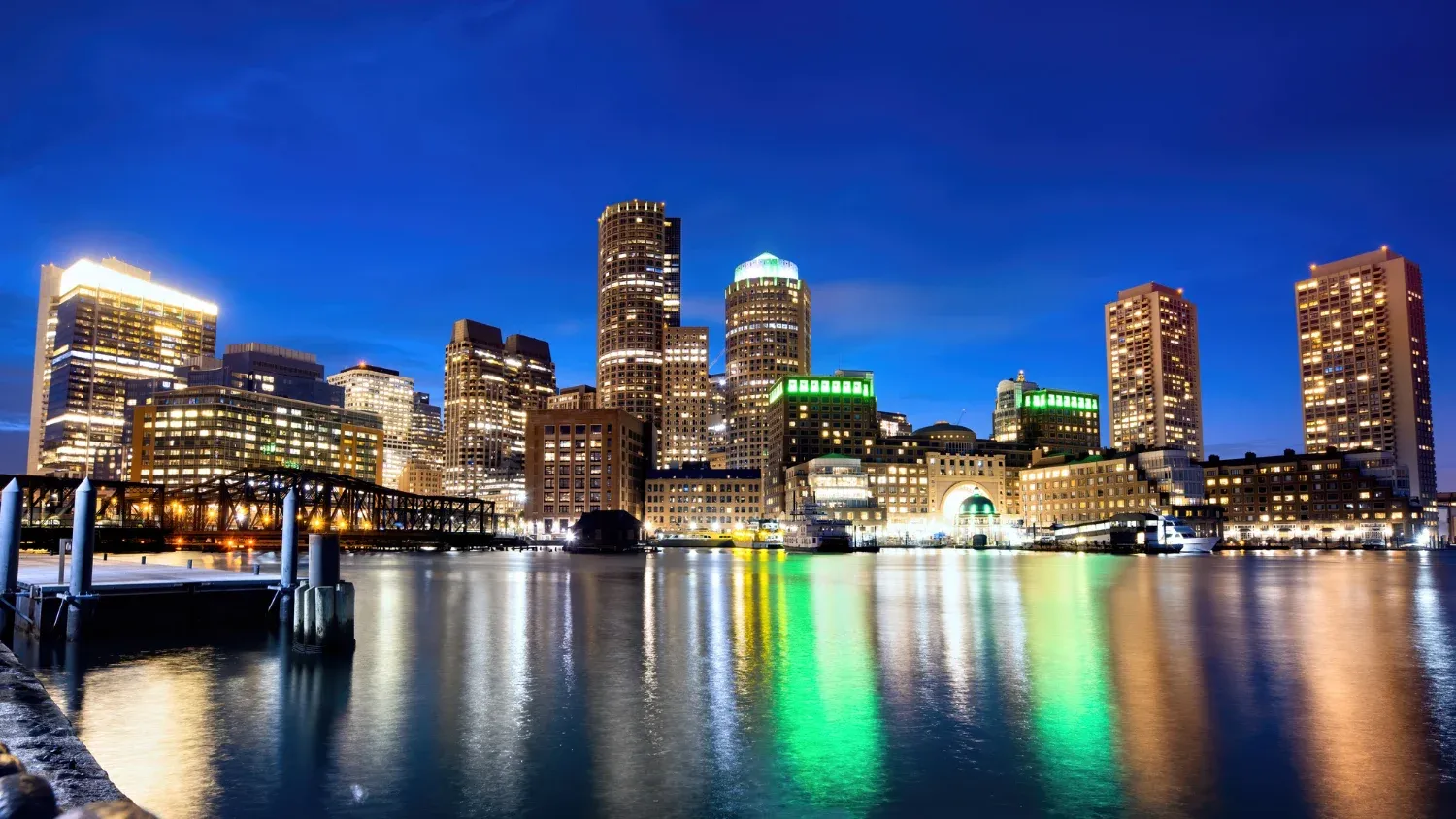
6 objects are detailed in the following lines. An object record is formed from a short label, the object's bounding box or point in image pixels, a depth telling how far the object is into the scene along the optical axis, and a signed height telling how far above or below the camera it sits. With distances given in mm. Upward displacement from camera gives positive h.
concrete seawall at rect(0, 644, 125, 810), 13844 -3931
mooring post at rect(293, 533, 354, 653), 40406 -4121
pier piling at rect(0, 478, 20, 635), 44219 -1499
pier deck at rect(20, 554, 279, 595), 49375 -3819
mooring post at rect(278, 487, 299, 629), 50156 -2587
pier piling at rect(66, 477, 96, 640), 43812 -2005
